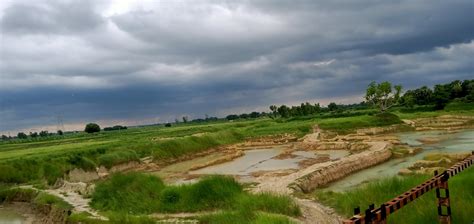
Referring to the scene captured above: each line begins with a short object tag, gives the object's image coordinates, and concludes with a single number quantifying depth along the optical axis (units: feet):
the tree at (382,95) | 303.91
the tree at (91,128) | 388.59
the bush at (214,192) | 57.62
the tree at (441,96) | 279.63
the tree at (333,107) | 476.95
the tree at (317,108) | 437.17
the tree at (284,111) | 437.17
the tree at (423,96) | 338.75
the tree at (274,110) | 472.03
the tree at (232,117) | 615.32
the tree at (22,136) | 418.72
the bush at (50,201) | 73.31
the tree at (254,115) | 613.72
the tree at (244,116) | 615.57
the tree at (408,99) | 352.05
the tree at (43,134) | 421.55
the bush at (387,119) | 218.38
